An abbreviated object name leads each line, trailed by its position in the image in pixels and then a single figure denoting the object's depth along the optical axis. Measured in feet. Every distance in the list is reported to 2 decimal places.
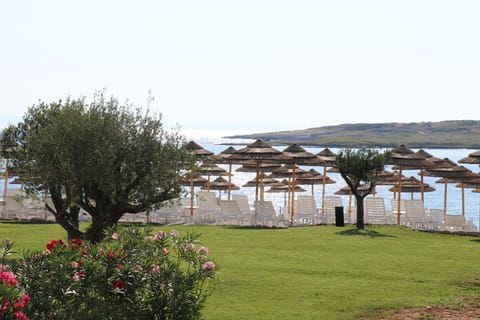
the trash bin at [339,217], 75.10
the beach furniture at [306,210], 80.79
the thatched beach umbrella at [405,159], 80.02
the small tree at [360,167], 74.54
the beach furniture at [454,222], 78.02
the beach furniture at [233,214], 79.15
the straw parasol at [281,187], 108.78
